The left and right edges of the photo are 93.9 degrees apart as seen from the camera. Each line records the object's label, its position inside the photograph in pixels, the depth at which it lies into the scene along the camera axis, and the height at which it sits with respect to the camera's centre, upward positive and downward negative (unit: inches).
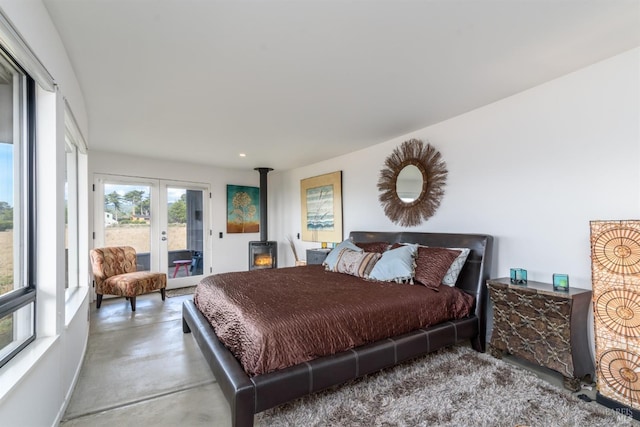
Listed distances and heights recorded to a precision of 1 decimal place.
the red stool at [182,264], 223.9 -32.4
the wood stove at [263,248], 238.8 -22.4
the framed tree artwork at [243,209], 248.2 +9.6
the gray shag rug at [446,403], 71.2 -48.6
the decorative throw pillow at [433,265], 110.8 -18.6
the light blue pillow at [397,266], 114.8 -19.1
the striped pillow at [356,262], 128.1 -19.7
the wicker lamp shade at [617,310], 73.4 -24.9
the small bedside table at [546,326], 83.7 -33.9
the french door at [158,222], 197.0 -0.1
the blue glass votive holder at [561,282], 88.9 -20.4
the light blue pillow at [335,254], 142.2 -17.6
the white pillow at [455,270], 114.1 -20.6
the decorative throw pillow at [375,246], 140.7 -13.9
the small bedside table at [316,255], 182.1 -22.7
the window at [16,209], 57.7 +3.2
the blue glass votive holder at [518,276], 99.8 -20.6
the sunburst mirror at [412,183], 139.2 +17.2
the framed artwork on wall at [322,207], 200.5 +8.1
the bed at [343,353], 67.1 -37.5
